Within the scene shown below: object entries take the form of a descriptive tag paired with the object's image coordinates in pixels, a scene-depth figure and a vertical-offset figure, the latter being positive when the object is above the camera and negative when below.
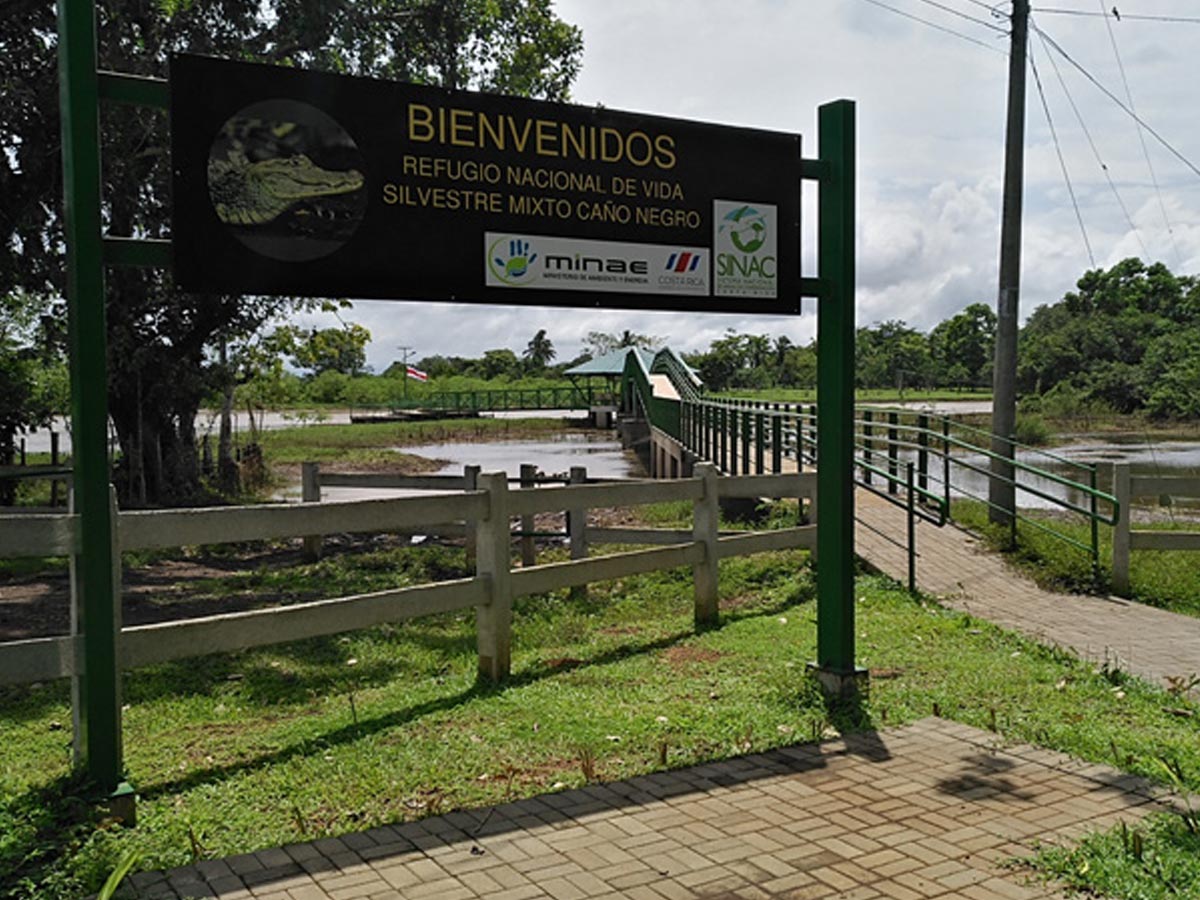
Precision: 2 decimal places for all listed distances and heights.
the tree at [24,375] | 19.94 +0.41
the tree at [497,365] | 124.68 +3.25
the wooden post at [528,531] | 11.25 -1.46
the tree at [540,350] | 136.98 +5.21
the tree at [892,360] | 112.31 +2.98
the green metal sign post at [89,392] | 4.38 +0.02
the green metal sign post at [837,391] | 6.23 +0.00
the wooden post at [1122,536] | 10.06 -1.32
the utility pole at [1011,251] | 13.55 +1.66
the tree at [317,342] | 25.09 +1.20
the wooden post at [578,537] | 10.30 -1.31
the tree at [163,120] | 14.29 +3.42
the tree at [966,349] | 110.12 +4.11
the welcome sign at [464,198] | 4.83 +0.93
